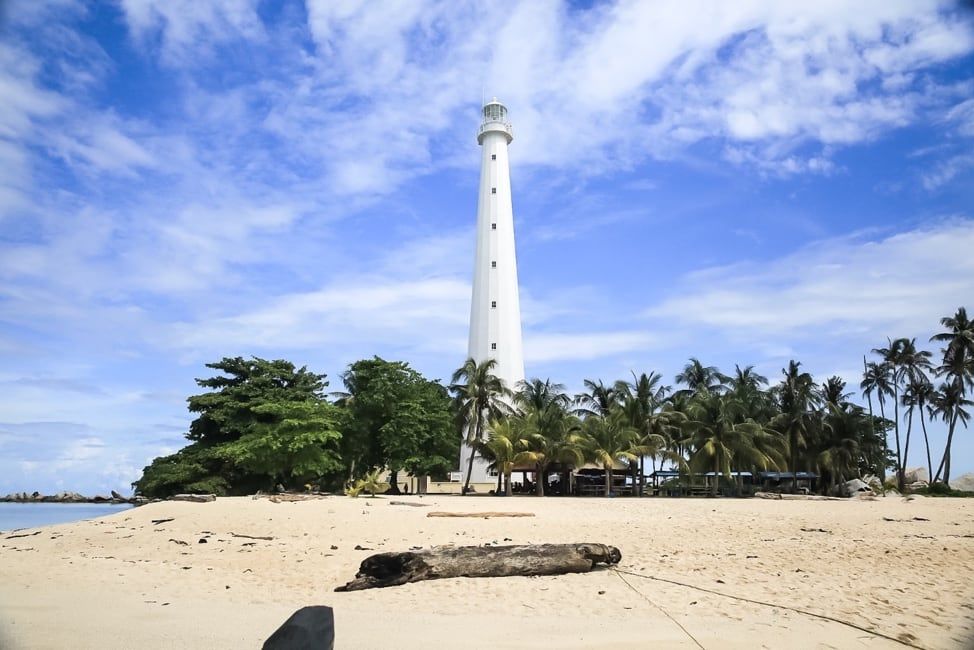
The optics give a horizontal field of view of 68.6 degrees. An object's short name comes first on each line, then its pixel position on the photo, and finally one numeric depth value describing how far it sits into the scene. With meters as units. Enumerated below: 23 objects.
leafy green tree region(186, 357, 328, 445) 37.50
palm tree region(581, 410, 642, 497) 37.75
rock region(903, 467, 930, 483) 58.08
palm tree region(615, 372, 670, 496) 41.28
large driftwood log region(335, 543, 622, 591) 9.90
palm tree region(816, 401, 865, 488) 44.78
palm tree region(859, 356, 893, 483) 49.25
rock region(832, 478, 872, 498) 43.09
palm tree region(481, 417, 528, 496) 37.50
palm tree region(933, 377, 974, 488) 45.53
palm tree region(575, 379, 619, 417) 47.97
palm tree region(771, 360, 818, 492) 44.56
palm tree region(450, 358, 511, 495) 43.03
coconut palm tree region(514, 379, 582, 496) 37.78
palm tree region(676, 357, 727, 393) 50.75
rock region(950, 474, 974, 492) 48.53
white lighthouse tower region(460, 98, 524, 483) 48.28
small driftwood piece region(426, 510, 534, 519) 19.73
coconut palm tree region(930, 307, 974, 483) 44.53
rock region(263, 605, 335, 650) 5.37
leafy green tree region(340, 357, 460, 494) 37.25
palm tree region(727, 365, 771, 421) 45.37
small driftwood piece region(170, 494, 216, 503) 26.13
